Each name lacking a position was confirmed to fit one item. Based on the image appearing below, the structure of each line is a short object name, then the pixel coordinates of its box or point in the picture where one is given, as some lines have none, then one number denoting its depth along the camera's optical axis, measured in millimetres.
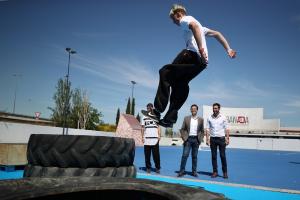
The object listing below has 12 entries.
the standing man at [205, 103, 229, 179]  7797
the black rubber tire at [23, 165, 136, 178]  3490
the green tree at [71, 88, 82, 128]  44106
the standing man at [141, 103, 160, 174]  8422
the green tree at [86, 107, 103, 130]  50238
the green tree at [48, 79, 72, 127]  41769
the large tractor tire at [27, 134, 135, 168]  3512
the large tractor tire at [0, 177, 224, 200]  2303
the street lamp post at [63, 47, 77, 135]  34938
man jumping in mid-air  3835
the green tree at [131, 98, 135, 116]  60631
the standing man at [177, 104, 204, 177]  7969
